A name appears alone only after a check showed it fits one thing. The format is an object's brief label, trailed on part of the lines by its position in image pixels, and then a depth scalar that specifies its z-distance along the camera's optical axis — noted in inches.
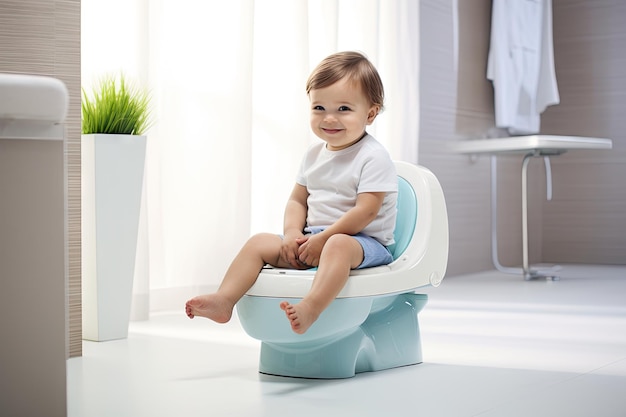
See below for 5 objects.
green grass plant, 86.3
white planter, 85.4
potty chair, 65.1
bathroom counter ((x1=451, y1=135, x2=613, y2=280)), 140.2
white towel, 157.9
